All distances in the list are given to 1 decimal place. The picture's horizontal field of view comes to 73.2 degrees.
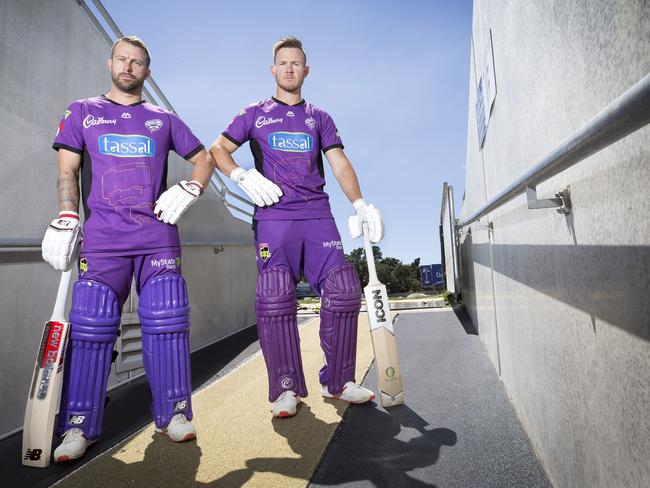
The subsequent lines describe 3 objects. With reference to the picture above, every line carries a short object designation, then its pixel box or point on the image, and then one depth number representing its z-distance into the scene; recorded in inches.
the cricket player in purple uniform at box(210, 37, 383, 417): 79.5
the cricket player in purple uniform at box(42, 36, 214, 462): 67.4
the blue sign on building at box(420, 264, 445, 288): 520.2
